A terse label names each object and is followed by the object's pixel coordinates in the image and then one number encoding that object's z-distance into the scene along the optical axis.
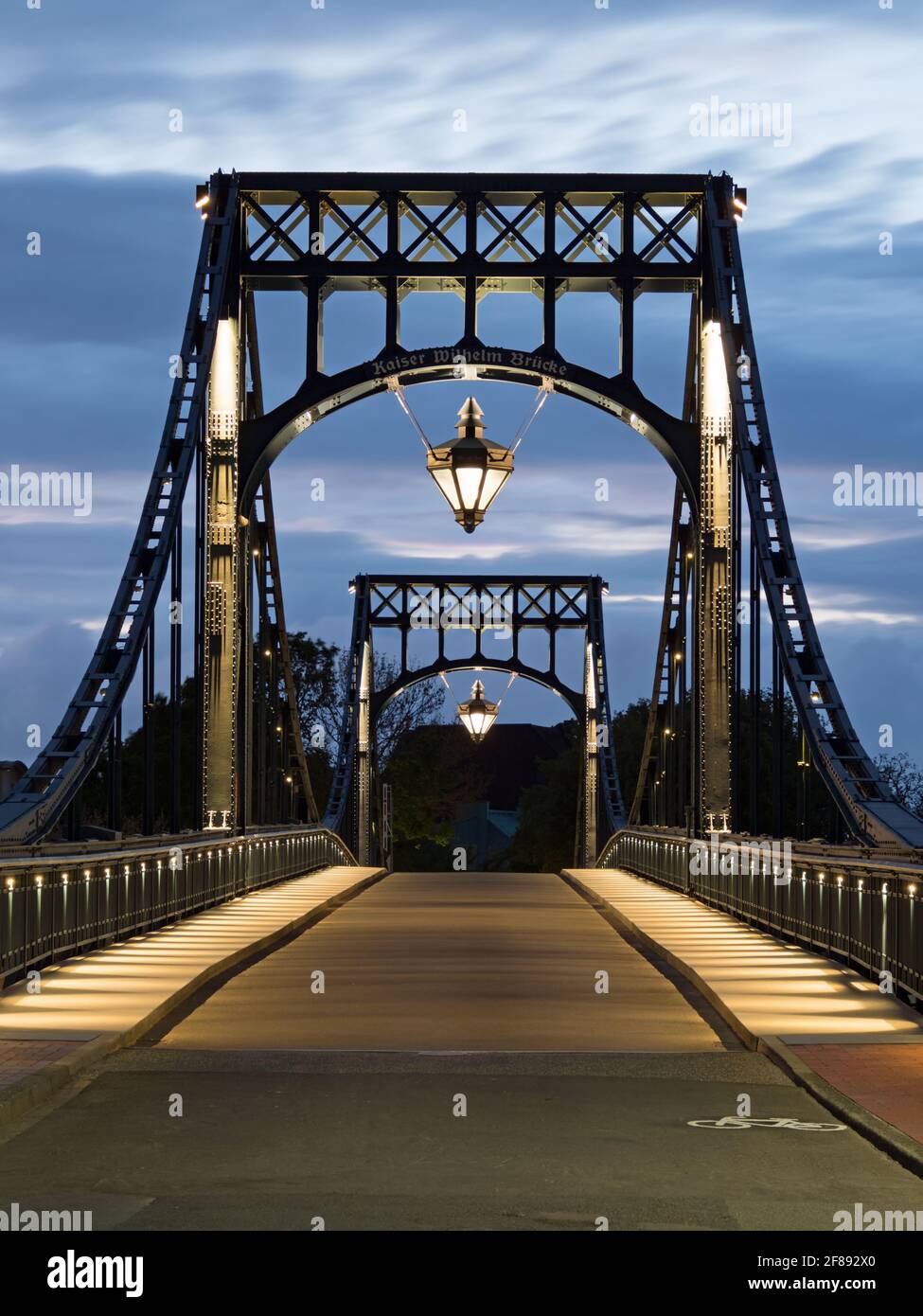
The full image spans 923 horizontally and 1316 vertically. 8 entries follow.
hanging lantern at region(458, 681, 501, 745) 50.38
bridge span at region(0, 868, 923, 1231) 8.55
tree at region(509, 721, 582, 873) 101.38
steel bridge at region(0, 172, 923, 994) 28.72
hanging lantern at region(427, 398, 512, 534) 21.38
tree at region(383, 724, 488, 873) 101.06
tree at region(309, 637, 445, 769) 94.38
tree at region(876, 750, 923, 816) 120.75
